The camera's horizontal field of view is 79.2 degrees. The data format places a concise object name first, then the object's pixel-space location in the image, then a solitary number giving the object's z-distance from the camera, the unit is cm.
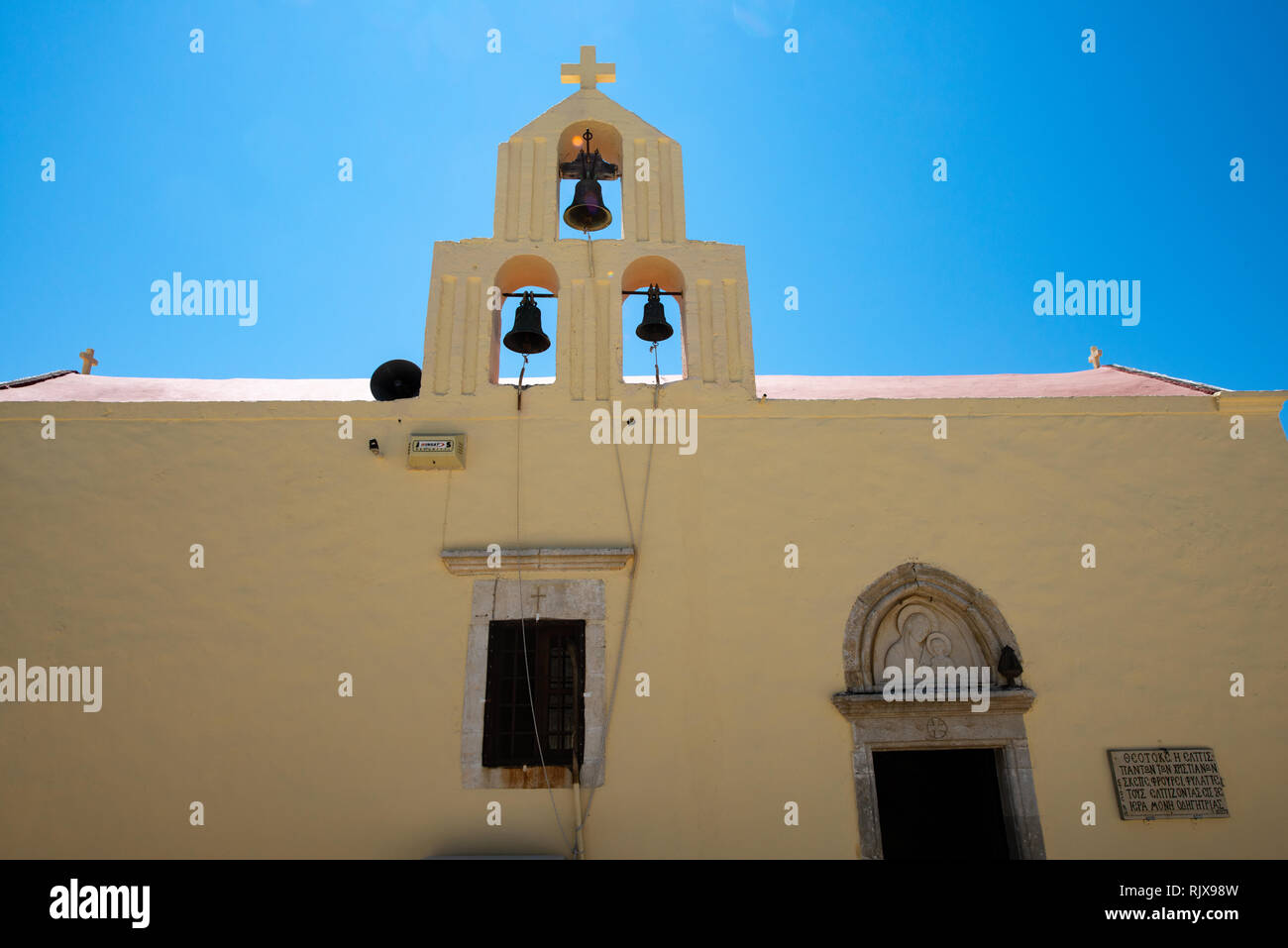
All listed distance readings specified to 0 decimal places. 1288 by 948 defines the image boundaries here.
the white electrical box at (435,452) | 614
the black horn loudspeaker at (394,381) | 700
